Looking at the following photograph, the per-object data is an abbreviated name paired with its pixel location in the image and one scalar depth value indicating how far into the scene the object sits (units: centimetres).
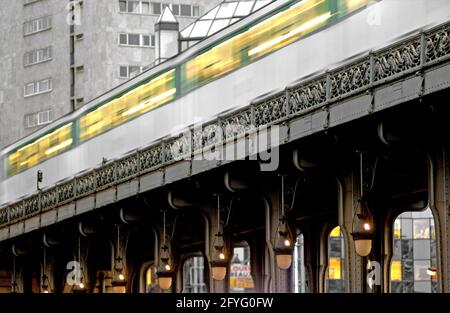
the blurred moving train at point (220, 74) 3841
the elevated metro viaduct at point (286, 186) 3322
